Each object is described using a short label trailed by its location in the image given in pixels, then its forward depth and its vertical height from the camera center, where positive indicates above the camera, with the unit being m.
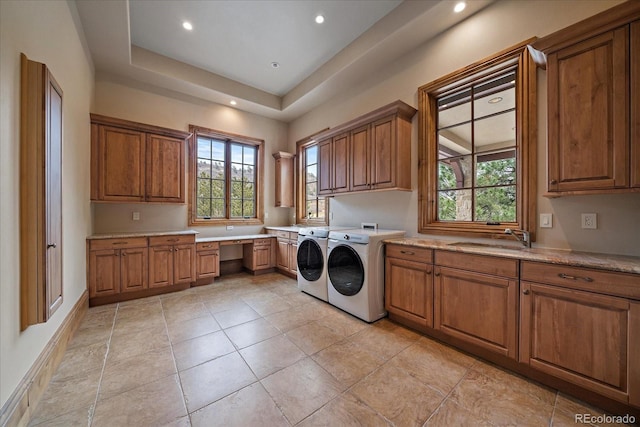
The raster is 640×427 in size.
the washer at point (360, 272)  2.67 -0.68
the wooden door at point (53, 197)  1.59 +0.12
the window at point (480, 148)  2.22 +0.68
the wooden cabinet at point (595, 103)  1.55 +0.73
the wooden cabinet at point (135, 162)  3.28 +0.74
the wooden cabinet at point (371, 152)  2.99 +0.82
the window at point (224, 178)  4.45 +0.69
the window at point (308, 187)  4.94 +0.53
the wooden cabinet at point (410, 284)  2.35 -0.73
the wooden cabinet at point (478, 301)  1.84 -0.73
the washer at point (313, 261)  3.28 -0.69
